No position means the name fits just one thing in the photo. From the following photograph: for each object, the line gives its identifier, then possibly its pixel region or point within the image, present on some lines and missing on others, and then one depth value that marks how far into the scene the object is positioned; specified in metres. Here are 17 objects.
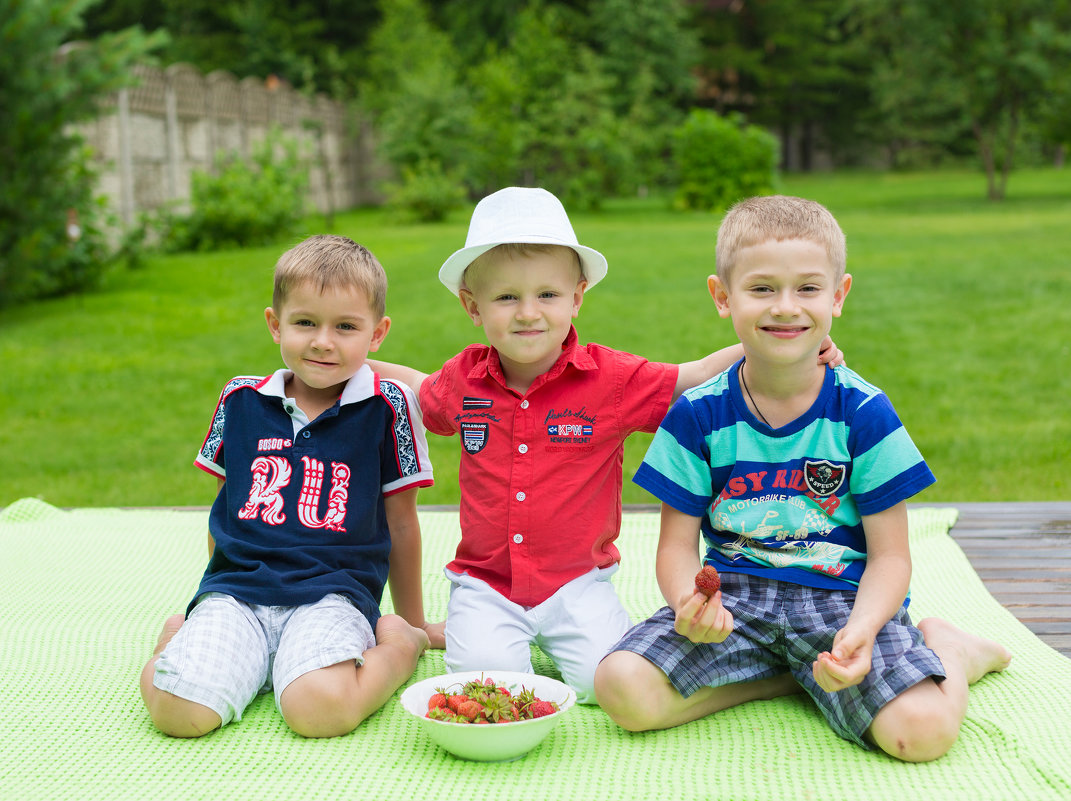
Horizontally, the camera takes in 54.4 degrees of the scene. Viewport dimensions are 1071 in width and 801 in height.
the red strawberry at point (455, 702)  2.12
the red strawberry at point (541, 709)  2.13
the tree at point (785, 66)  35.41
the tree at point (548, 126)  20.77
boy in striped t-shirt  2.17
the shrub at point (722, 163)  19.27
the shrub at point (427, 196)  18.02
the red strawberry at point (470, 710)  2.10
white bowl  2.07
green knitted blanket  2.00
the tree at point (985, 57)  18.33
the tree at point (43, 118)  7.03
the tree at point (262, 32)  26.78
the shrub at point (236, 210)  12.84
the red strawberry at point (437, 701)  2.17
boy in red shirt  2.50
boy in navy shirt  2.32
